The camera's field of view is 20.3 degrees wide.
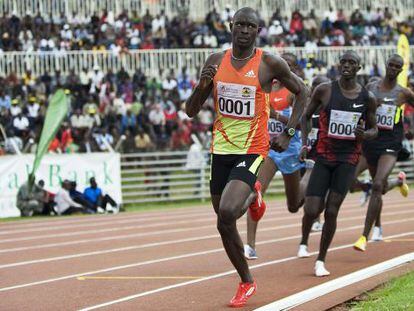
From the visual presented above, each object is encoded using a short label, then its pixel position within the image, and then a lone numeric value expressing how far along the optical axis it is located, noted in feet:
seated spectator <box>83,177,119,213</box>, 81.30
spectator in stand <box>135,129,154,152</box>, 96.75
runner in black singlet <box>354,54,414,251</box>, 44.14
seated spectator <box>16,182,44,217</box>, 78.33
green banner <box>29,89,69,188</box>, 78.02
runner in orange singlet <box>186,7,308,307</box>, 28.99
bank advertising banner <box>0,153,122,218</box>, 79.68
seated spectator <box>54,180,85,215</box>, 79.10
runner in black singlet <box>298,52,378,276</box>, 36.42
